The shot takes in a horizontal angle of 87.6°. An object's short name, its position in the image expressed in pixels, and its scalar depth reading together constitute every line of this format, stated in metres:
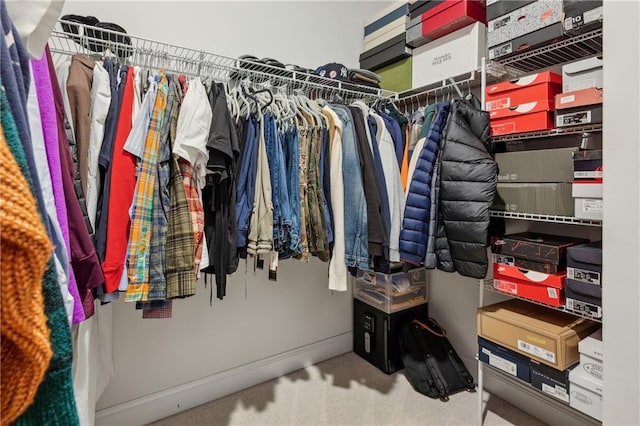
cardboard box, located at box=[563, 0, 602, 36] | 1.26
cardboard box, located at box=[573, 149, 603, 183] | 1.23
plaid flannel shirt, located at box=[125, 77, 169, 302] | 1.09
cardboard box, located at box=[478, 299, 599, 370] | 1.35
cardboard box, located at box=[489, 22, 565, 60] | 1.39
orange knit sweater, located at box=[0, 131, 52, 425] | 0.34
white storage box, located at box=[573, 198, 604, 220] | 1.22
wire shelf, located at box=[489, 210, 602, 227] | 1.29
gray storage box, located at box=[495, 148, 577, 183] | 1.37
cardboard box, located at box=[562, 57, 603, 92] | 1.29
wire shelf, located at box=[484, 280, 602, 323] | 1.27
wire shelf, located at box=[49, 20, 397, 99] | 1.29
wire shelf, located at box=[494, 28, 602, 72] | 1.39
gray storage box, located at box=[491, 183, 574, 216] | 1.37
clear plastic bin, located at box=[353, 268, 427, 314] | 2.17
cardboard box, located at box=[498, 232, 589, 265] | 1.38
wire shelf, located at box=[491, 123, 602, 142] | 1.33
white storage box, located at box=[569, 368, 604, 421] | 1.22
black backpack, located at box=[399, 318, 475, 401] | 1.92
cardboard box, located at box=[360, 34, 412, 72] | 2.11
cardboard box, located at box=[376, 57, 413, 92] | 2.13
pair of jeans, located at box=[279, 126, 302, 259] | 1.42
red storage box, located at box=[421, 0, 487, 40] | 1.76
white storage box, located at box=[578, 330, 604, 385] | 1.25
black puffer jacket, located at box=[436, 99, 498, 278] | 1.43
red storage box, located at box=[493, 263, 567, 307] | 1.37
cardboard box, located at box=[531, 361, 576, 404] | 1.33
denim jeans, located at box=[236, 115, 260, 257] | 1.33
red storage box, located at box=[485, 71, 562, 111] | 1.42
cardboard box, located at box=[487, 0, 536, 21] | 1.51
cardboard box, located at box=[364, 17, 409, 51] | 2.11
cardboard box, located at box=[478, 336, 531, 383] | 1.47
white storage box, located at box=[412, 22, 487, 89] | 1.78
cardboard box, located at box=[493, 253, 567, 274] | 1.39
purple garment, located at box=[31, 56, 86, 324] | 0.62
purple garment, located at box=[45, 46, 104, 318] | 0.78
